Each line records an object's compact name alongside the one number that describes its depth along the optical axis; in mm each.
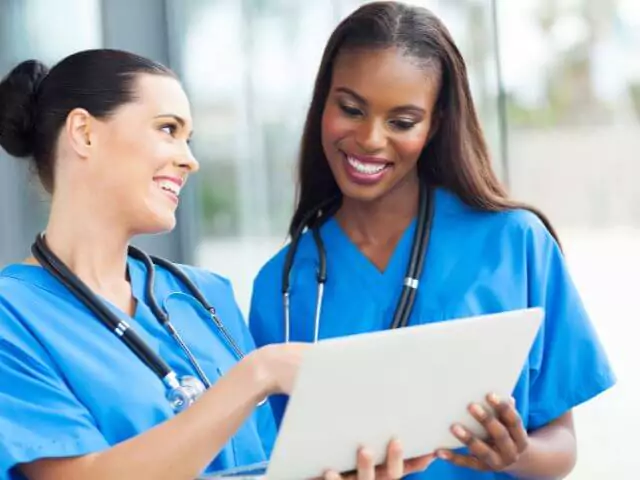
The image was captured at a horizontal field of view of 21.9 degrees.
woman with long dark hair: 1939
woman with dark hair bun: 1650
